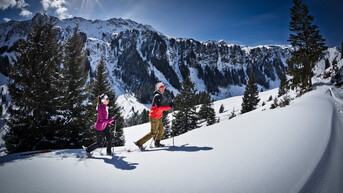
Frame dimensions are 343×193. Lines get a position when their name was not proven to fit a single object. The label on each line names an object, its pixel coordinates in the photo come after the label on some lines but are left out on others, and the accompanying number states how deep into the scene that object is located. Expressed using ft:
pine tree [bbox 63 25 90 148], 34.45
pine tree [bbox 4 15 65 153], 28.07
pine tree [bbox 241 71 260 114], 97.02
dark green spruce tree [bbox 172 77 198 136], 84.53
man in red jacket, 15.93
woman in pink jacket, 15.23
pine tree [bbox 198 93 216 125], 106.93
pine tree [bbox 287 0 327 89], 54.85
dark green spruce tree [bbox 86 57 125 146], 51.94
